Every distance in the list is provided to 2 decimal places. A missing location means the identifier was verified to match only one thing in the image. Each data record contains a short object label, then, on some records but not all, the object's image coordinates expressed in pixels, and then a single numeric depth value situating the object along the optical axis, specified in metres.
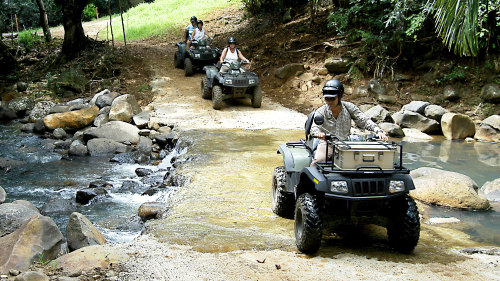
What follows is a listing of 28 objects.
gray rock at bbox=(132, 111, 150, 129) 11.79
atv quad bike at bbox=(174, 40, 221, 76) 15.12
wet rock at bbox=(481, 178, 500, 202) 6.73
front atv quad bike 3.87
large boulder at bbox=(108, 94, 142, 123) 11.99
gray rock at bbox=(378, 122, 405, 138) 11.12
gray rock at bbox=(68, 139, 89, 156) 10.58
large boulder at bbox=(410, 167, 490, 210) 6.25
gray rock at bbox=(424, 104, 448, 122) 11.59
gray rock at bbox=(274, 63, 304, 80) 15.24
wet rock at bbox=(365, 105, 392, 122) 11.68
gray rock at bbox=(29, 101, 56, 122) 13.62
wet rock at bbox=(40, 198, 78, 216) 6.90
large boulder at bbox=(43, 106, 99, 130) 12.35
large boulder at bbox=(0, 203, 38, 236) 5.51
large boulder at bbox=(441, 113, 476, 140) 11.07
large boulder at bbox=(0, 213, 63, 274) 4.09
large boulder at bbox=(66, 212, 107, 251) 4.78
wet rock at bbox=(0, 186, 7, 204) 6.91
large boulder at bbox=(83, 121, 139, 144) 11.16
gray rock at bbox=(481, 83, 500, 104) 11.98
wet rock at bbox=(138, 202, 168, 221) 5.98
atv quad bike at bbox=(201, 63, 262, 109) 12.07
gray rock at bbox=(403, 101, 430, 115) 11.94
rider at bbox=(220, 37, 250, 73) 12.37
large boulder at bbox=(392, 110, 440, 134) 11.48
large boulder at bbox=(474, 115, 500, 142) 10.85
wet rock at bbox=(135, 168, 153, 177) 8.84
